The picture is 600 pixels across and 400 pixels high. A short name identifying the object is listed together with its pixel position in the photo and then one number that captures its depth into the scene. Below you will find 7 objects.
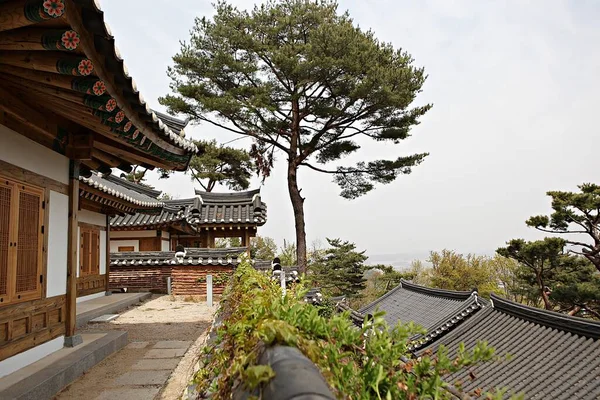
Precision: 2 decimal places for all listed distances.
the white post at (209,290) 10.87
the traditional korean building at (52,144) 2.48
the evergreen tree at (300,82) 16.23
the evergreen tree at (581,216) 17.61
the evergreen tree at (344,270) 28.72
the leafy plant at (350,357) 1.06
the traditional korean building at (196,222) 14.31
